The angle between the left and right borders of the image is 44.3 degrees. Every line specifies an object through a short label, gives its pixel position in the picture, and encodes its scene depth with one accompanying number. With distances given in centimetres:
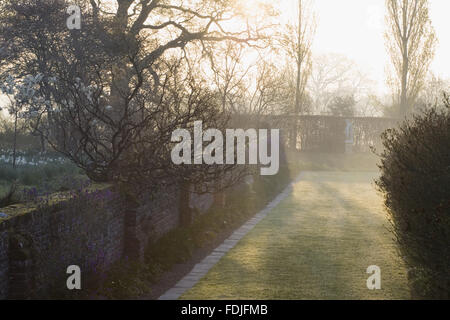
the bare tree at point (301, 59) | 3259
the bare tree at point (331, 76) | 6475
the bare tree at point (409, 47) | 2948
